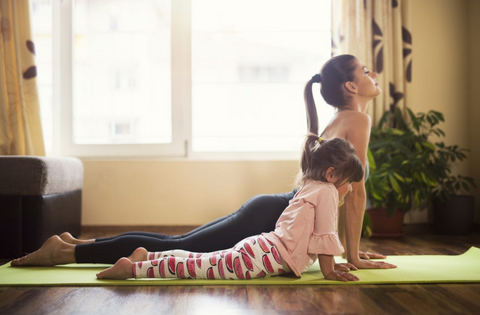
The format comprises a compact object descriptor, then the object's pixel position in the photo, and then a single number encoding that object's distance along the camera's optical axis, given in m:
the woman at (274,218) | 1.98
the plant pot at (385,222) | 3.32
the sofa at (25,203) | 2.48
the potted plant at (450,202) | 3.37
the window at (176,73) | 3.74
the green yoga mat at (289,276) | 1.79
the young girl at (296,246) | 1.76
